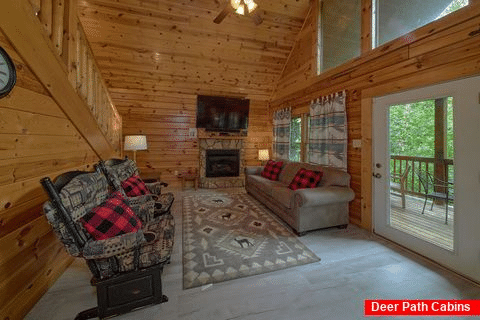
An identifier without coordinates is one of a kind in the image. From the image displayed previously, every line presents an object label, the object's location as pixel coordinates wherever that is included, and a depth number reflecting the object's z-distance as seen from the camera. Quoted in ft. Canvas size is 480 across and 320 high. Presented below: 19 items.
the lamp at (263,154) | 19.17
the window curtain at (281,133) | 16.57
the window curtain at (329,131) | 10.84
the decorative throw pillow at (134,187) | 8.34
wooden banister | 4.87
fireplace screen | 18.90
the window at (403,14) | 7.06
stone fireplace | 18.52
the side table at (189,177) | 17.71
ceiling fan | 7.68
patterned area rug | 6.63
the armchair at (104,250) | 4.35
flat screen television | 17.61
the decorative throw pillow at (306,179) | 10.67
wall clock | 4.41
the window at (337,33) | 10.65
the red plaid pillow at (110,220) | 4.83
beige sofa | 8.97
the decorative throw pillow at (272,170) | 14.55
